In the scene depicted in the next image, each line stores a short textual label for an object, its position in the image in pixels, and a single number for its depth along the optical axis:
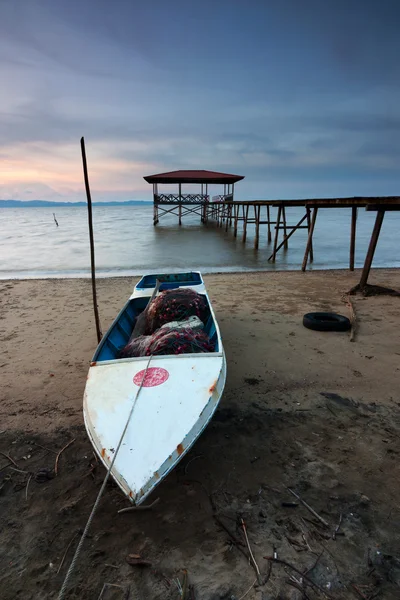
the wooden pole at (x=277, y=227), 17.02
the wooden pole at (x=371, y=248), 8.79
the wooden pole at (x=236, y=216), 29.35
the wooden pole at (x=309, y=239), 13.43
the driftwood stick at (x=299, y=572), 2.28
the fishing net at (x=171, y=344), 4.17
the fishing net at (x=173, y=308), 5.48
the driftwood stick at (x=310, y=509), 2.76
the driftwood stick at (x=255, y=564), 2.37
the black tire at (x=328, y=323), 6.66
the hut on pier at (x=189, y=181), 33.94
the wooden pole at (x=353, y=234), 11.72
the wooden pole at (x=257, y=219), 21.17
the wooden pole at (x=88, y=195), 5.53
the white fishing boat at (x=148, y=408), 2.65
